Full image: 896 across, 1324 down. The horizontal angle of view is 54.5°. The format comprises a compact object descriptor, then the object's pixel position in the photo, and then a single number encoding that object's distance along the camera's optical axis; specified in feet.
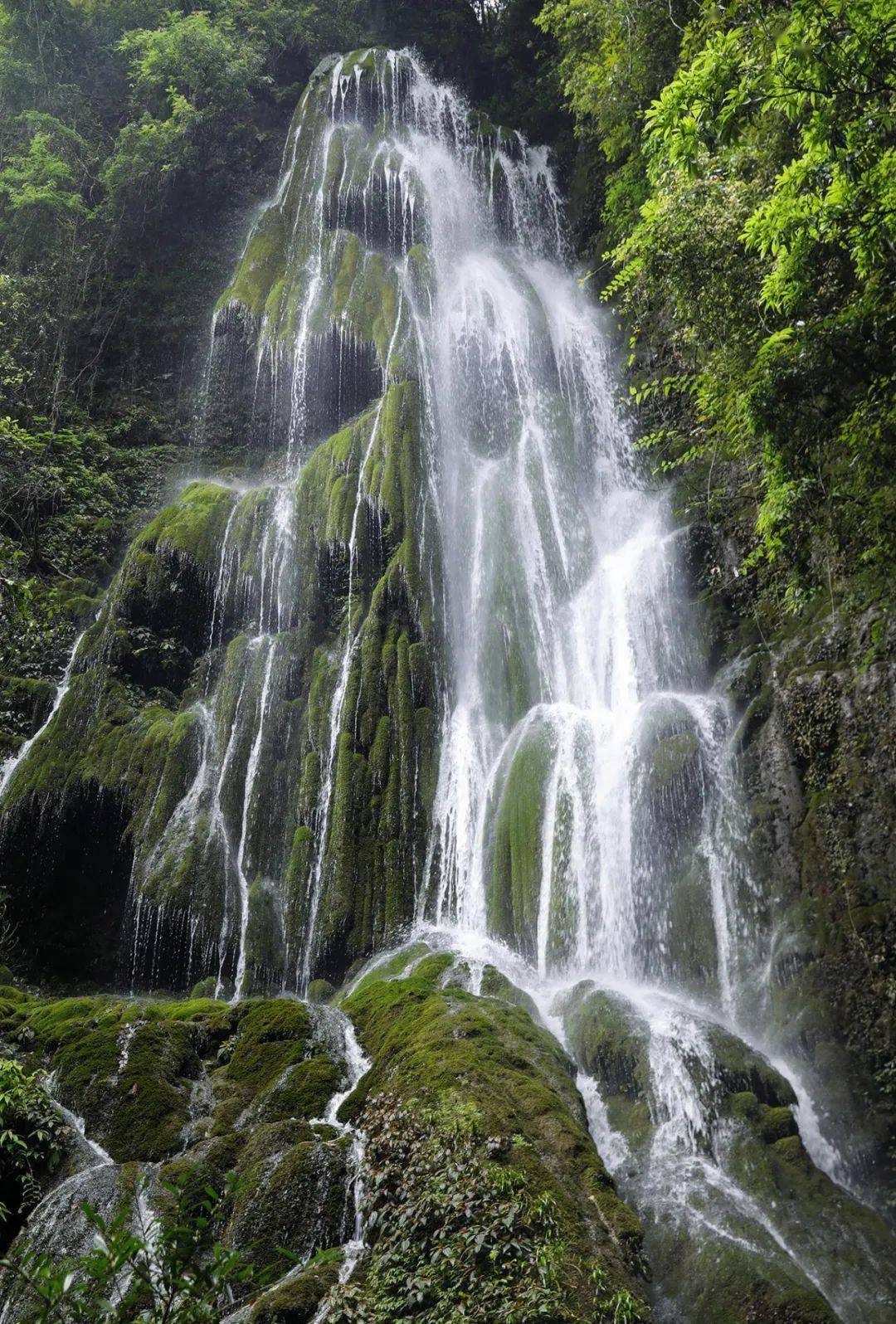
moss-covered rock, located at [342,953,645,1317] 15.81
